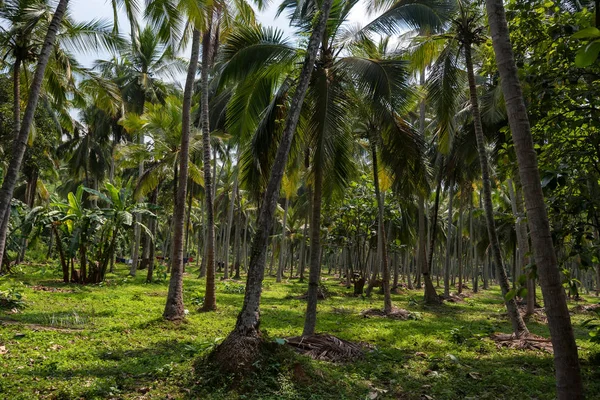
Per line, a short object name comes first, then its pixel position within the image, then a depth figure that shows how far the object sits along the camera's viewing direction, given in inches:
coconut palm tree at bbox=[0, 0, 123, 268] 306.2
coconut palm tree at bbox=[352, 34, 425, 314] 355.3
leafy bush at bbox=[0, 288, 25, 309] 402.3
